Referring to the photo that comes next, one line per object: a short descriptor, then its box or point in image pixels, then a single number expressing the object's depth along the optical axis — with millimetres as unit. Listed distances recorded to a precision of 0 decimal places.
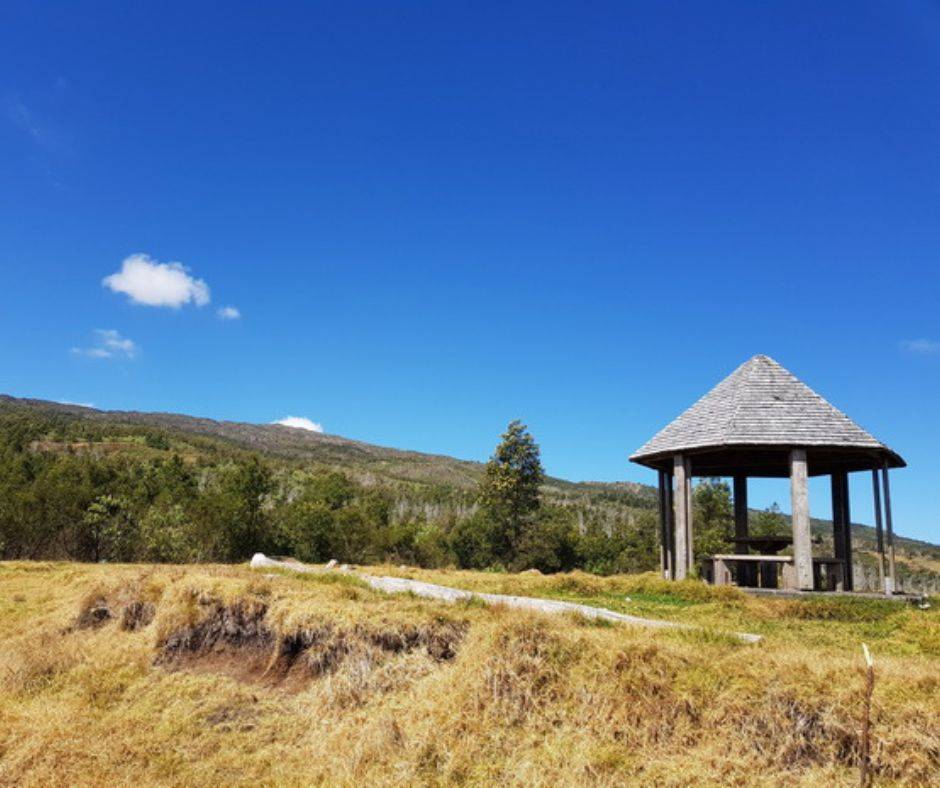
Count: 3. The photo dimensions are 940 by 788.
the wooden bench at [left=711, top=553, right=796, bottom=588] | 14031
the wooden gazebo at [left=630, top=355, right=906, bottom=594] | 14430
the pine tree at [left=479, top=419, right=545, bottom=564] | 37719
